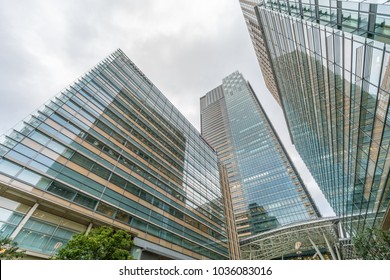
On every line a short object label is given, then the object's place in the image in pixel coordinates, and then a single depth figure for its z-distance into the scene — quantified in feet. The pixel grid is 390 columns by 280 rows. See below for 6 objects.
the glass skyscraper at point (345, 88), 28.63
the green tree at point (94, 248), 27.81
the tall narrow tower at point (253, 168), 201.05
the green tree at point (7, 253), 22.47
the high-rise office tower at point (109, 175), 40.83
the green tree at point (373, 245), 32.71
